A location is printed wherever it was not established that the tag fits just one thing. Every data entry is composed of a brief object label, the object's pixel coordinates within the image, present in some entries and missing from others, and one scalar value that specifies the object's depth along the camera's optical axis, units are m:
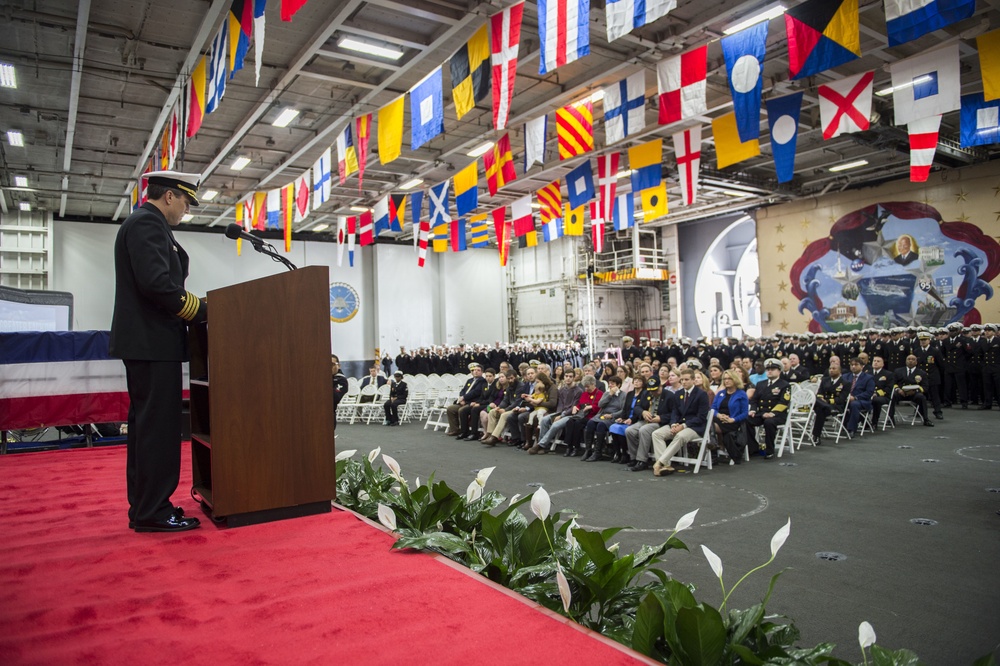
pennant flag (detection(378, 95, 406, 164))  9.20
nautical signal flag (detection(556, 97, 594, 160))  9.80
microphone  2.78
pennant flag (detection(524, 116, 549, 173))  10.00
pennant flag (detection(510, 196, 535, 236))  14.28
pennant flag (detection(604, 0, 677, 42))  5.33
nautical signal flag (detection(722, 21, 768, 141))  6.87
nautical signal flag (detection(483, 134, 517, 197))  11.12
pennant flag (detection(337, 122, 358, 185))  10.94
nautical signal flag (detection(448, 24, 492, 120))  7.39
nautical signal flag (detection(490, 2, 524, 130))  6.79
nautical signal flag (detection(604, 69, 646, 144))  8.92
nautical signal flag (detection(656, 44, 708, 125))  7.62
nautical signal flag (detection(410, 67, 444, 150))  8.48
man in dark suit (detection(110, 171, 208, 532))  2.51
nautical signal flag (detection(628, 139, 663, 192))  11.28
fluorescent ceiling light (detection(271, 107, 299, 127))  12.72
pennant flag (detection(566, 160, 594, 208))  12.38
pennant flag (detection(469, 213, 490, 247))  16.48
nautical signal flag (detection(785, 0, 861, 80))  5.77
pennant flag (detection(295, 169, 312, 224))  13.34
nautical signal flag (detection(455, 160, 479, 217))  12.29
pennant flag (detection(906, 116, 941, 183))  8.08
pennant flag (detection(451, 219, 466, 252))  15.65
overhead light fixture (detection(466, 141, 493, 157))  15.20
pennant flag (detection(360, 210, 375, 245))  17.86
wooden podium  2.54
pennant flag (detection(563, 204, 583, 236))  13.69
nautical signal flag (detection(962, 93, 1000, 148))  9.09
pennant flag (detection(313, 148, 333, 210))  12.27
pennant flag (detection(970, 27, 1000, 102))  6.52
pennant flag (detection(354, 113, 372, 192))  10.25
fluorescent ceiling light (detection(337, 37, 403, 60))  9.71
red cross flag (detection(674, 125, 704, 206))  10.41
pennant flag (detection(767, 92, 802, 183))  8.04
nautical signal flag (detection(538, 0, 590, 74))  5.84
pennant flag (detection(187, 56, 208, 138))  7.99
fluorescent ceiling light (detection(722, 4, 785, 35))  8.66
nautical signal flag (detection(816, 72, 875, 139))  7.87
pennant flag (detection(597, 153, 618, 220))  12.43
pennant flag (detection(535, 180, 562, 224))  13.62
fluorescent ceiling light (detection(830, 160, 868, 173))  16.92
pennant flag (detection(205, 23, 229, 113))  6.62
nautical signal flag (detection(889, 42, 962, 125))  7.07
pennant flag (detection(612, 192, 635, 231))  14.20
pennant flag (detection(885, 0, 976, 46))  4.88
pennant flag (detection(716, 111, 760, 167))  9.16
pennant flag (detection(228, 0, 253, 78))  5.86
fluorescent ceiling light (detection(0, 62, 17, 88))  10.13
